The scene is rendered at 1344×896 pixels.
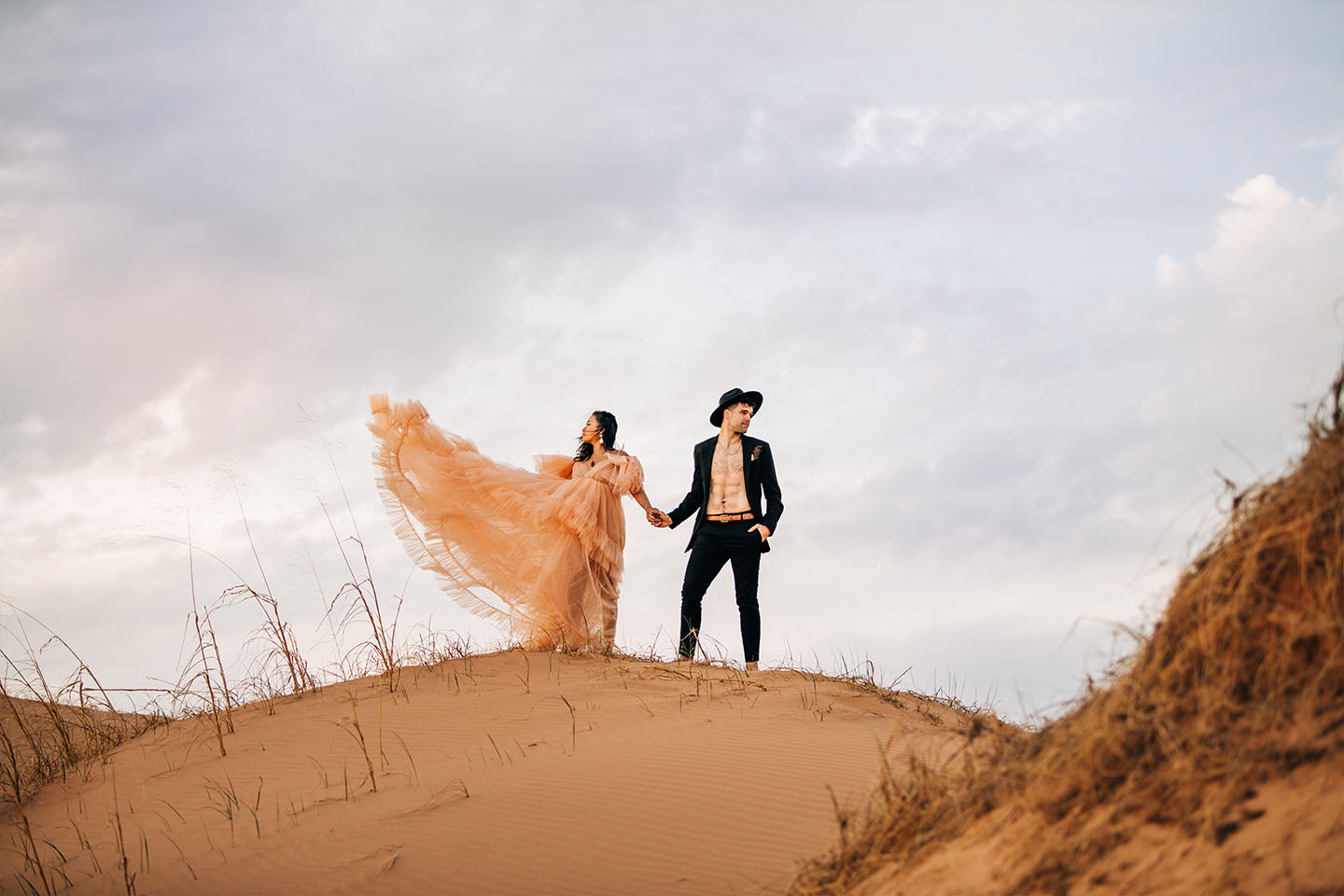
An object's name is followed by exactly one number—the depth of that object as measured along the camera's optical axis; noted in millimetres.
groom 9445
